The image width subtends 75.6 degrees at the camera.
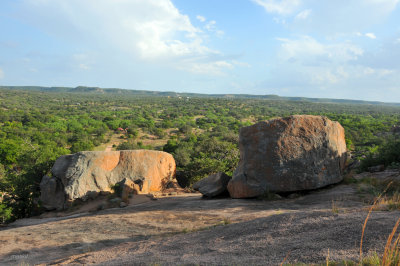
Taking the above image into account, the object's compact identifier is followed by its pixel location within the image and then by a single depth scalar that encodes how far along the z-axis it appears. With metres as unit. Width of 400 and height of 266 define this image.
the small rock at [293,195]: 10.12
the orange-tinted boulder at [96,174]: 12.75
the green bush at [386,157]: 12.36
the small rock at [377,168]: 12.09
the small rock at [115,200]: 11.99
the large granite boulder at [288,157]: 10.23
